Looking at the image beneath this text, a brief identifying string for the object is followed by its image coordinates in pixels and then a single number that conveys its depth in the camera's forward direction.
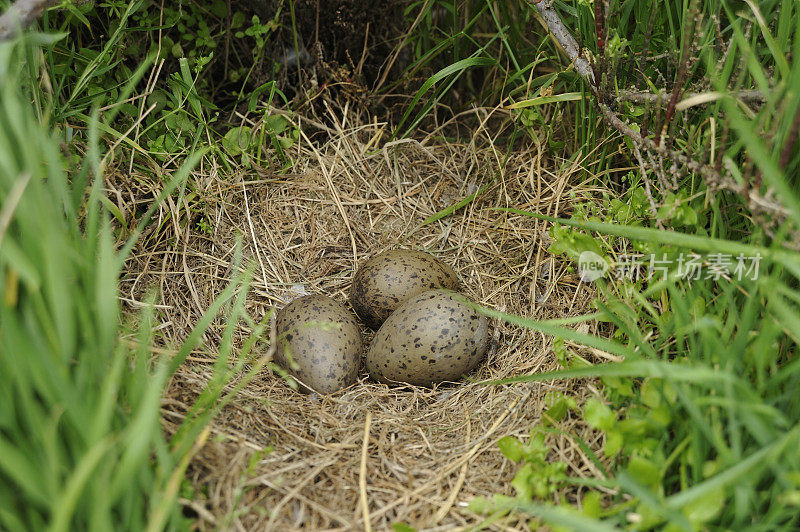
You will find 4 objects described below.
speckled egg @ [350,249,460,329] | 0.85
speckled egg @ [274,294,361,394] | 0.82
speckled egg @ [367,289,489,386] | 0.81
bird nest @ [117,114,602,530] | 0.74
